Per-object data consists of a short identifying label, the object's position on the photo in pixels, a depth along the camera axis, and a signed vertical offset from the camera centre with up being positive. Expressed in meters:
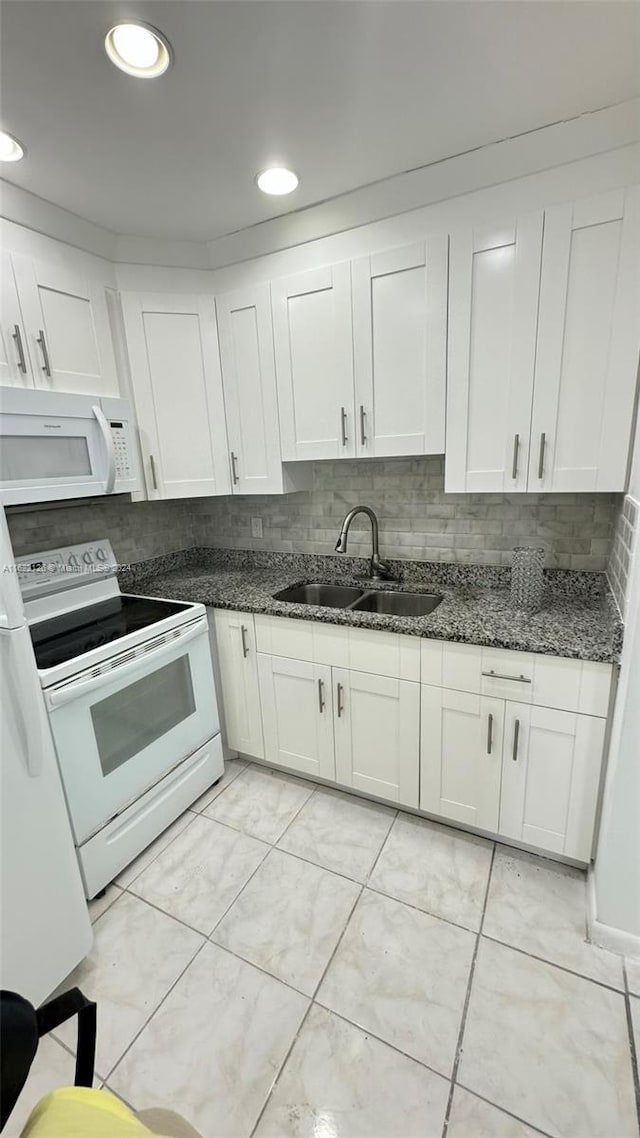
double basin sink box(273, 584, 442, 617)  2.11 -0.66
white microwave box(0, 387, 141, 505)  1.52 +0.10
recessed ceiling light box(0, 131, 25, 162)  1.32 +0.97
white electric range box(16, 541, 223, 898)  1.52 -0.85
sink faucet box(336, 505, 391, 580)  2.04 -0.37
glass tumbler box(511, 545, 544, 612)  1.72 -0.46
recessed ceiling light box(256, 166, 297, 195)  1.55 +0.99
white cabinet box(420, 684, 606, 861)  1.52 -1.10
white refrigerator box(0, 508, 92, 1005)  1.14 -0.96
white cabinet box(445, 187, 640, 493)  1.42 +0.35
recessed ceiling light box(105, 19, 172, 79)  1.01 +0.96
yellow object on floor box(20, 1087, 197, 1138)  0.57 -0.82
